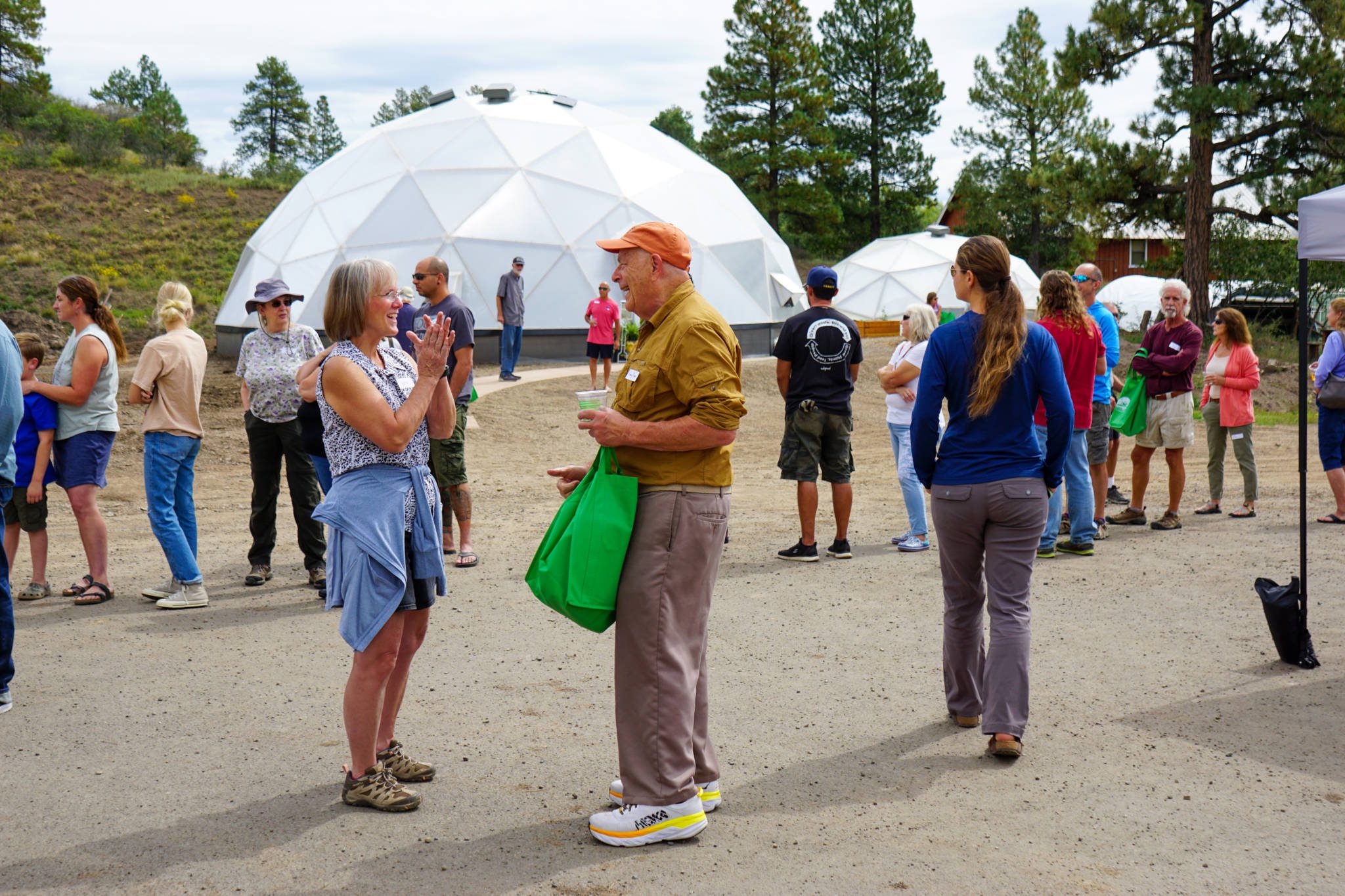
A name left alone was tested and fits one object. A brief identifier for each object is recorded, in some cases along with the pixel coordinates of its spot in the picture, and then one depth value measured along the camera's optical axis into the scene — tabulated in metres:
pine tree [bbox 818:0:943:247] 45.06
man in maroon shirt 8.30
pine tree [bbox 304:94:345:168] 70.88
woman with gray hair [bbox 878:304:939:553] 7.43
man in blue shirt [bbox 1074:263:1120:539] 8.05
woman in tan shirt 6.27
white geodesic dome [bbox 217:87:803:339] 21.25
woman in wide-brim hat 6.55
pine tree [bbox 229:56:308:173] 68.94
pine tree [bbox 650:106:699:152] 78.69
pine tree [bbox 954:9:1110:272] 41.81
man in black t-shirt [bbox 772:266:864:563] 7.21
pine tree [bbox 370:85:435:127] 67.25
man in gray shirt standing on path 18.17
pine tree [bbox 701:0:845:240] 41.66
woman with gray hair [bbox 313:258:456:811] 3.49
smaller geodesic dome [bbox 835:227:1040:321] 34.47
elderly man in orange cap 3.30
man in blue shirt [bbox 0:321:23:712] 4.65
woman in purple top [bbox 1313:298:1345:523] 8.45
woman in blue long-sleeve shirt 4.11
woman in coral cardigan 8.73
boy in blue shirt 6.27
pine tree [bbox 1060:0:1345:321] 21.55
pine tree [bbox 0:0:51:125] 48.03
